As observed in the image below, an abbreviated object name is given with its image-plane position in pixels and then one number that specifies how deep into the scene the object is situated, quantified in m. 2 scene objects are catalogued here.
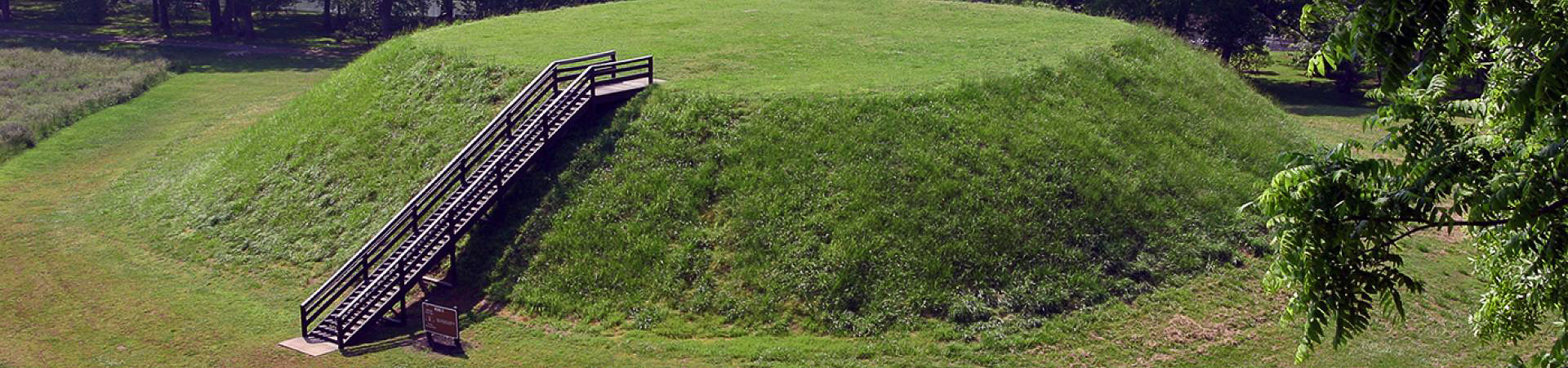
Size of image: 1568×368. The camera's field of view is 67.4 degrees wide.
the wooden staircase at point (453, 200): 24.11
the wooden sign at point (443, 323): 22.41
